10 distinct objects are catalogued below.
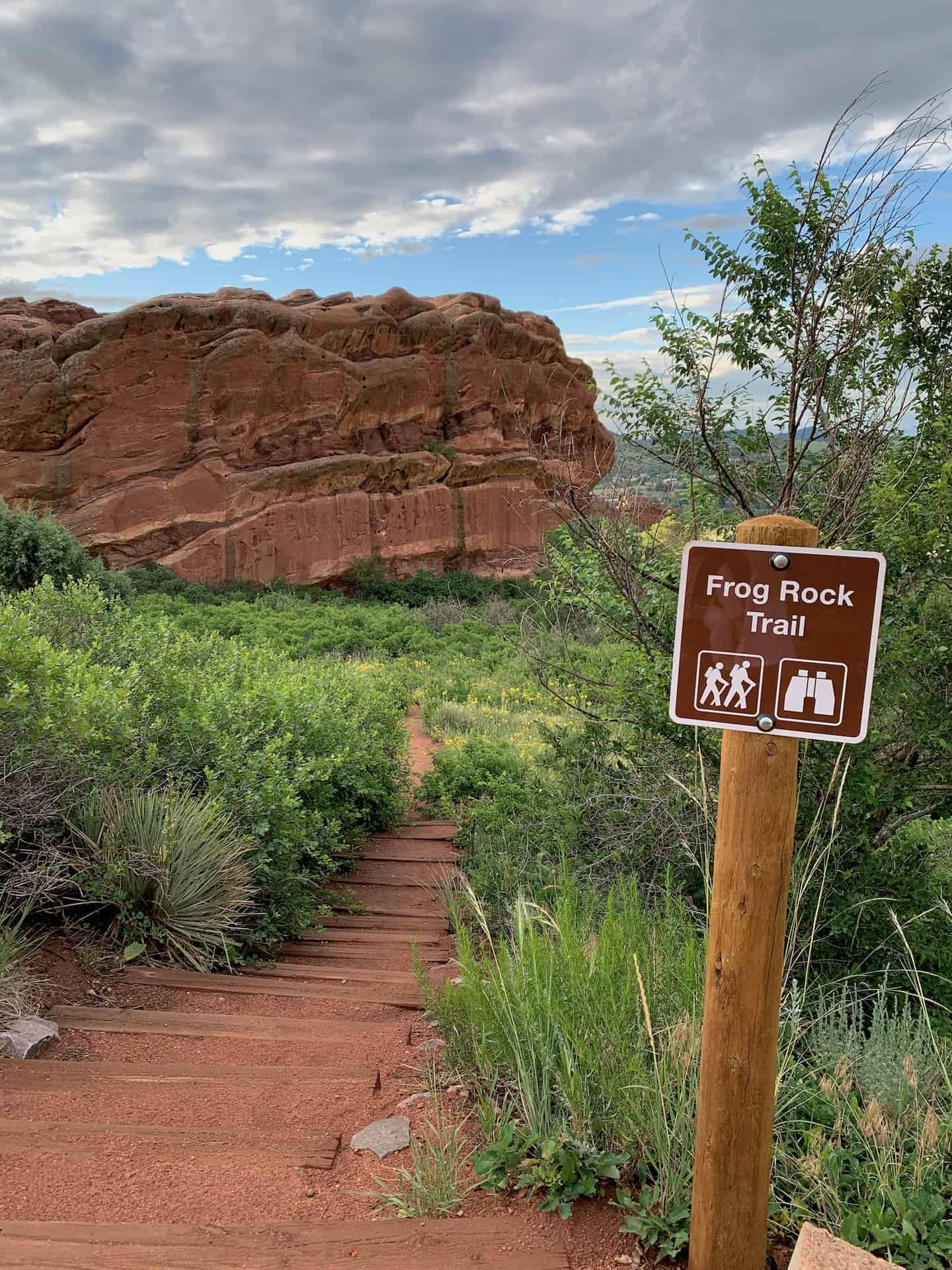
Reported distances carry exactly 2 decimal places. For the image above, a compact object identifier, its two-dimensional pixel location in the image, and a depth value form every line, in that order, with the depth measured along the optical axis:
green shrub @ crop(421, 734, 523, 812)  9.17
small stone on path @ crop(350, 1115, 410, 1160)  2.79
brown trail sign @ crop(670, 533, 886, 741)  1.98
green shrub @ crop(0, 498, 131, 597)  17.94
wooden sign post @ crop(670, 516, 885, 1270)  2.00
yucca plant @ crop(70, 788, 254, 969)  4.62
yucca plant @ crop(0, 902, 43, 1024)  3.57
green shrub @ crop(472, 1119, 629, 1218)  2.40
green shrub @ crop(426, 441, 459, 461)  29.62
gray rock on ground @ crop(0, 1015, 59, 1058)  3.36
